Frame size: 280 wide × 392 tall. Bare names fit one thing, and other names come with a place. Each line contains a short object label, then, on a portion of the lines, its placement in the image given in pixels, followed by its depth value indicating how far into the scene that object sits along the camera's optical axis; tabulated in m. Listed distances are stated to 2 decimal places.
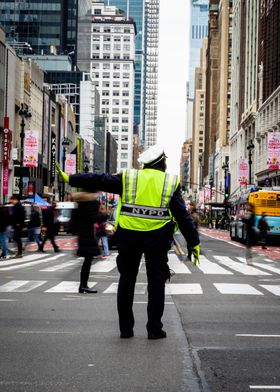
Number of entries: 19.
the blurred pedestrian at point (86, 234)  12.02
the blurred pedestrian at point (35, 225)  28.03
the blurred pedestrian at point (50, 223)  25.64
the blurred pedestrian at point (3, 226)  22.03
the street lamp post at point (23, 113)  51.05
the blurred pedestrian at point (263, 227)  30.53
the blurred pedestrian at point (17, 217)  21.89
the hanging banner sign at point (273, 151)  54.25
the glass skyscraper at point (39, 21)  143.62
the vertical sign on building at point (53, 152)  100.31
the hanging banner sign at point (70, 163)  73.61
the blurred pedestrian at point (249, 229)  22.30
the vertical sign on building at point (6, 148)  66.44
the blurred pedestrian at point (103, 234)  12.52
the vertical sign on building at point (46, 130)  95.19
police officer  7.42
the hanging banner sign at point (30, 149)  57.66
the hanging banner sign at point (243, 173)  69.50
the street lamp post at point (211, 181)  155.50
